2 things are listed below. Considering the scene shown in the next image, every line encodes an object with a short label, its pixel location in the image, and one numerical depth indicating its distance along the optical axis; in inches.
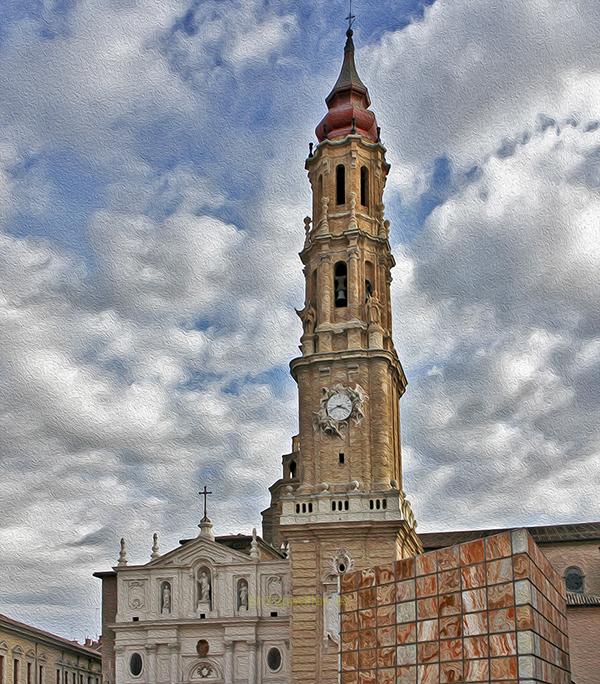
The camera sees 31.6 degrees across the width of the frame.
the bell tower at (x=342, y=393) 2128.4
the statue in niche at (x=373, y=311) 2328.5
